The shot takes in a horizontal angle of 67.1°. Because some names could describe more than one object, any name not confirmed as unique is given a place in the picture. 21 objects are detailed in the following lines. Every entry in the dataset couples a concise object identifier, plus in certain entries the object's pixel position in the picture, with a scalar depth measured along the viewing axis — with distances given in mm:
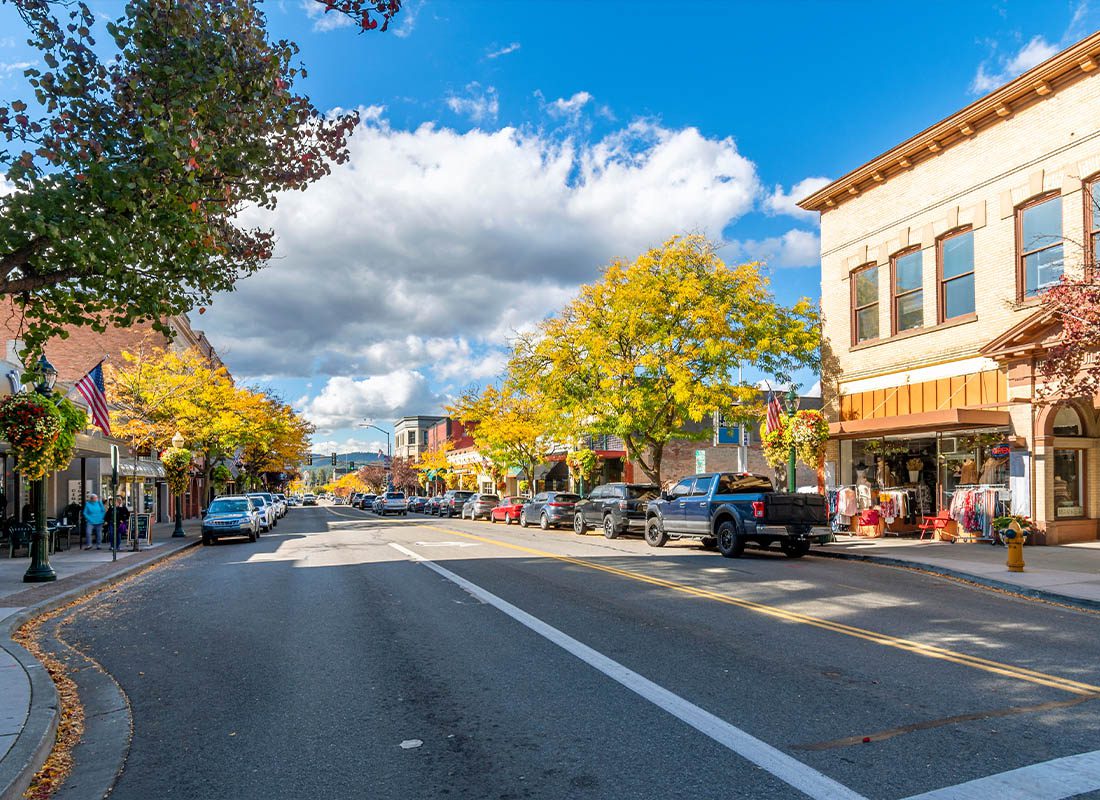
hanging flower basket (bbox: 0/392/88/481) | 14844
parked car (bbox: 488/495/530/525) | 40781
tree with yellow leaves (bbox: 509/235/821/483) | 25453
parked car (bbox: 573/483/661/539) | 25781
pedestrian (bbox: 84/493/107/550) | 22562
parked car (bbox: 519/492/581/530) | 33781
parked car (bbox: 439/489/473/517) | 52812
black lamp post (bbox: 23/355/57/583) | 14719
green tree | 7004
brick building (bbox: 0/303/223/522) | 26428
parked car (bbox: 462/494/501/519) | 45406
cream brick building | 19125
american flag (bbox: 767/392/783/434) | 23109
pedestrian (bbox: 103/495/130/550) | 25408
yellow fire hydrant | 14125
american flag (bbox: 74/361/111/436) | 20781
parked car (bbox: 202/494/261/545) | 26266
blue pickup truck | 17359
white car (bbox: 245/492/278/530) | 34906
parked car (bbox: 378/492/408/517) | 55438
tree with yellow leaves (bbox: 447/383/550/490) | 41969
